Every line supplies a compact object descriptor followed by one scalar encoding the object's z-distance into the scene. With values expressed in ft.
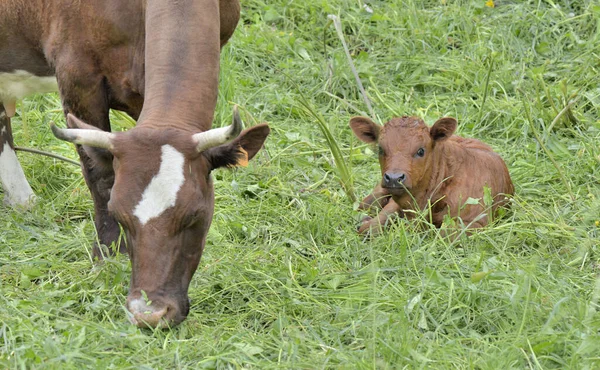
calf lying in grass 43.70
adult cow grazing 32.71
